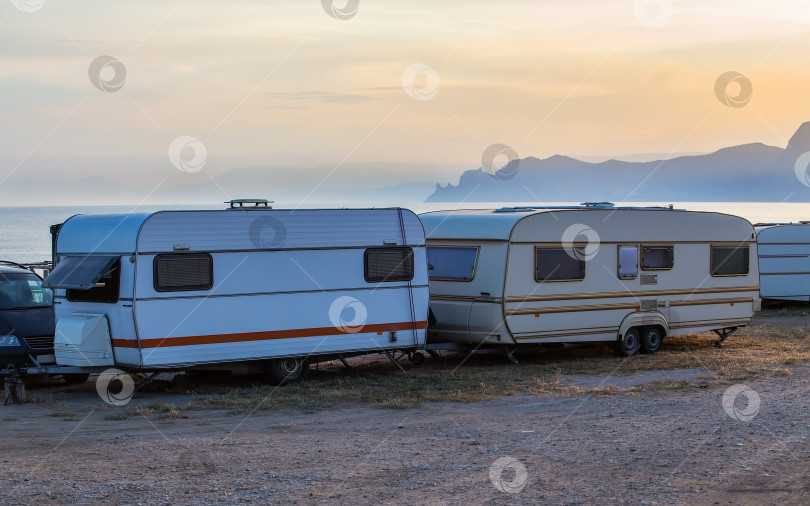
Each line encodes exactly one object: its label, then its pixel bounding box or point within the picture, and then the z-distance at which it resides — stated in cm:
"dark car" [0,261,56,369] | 1277
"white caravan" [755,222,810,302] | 2719
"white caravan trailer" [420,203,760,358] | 1510
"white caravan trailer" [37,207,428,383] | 1206
